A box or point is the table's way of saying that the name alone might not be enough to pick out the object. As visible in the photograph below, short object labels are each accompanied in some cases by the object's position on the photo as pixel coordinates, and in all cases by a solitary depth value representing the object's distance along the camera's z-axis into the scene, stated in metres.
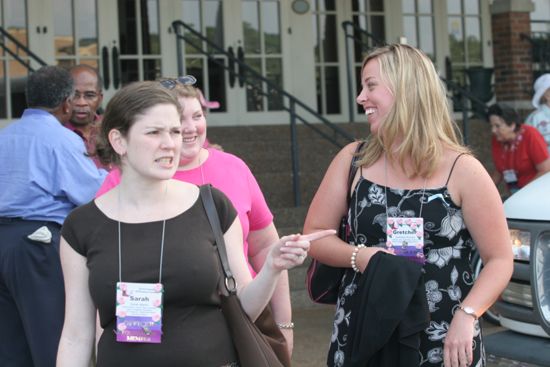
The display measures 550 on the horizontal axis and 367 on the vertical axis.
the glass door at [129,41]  15.90
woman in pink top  4.70
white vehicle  6.10
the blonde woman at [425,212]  4.37
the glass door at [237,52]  16.65
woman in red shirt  10.73
